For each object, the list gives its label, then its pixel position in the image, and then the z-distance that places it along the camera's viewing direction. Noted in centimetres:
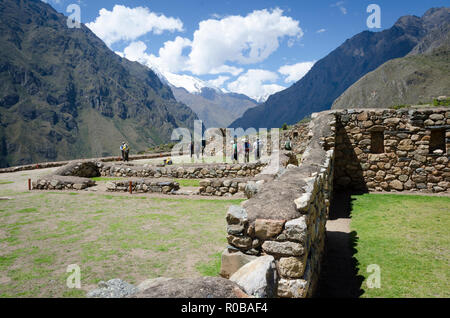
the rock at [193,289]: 242
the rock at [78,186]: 1481
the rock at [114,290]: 277
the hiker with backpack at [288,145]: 2228
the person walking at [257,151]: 2144
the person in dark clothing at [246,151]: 2044
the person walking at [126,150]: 2419
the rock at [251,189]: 777
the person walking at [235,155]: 2073
